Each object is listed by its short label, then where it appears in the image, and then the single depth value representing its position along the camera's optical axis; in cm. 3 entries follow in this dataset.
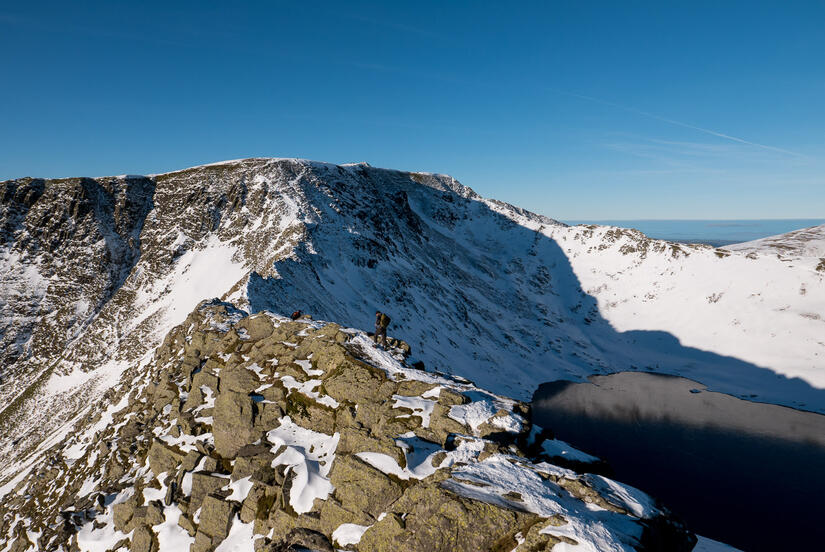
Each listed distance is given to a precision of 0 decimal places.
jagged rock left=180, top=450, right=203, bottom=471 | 1764
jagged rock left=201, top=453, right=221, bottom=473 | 1705
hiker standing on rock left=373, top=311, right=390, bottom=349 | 2147
